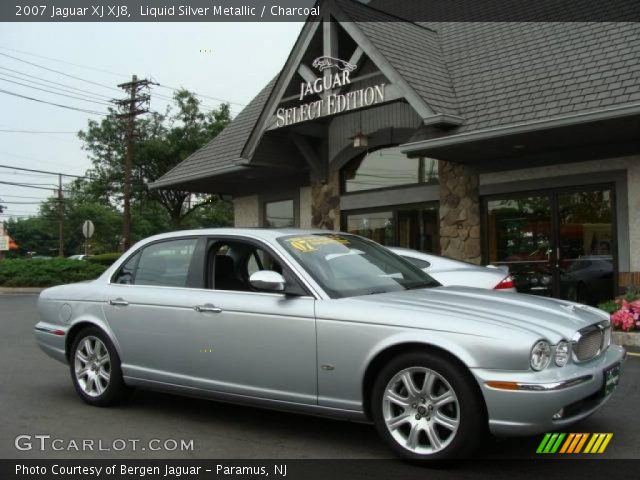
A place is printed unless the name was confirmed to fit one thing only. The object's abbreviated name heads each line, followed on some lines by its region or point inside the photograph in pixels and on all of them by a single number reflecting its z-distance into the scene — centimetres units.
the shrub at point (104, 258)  3331
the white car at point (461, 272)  737
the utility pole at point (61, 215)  6724
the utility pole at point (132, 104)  3441
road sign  2735
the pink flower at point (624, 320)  838
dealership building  1032
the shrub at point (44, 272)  2364
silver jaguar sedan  382
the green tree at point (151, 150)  3484
